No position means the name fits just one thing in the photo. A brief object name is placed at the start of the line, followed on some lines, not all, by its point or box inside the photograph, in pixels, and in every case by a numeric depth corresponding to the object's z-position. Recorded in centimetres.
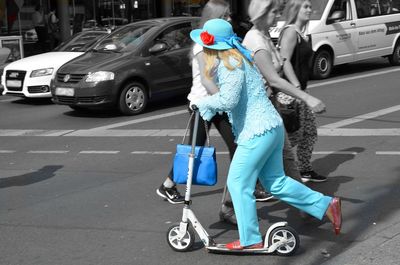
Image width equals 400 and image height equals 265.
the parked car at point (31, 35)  2330
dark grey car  1191
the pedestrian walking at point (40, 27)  2336
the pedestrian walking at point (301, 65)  612
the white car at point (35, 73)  1388
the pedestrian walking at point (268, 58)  485
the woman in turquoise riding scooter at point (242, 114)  455
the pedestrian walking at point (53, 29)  2336
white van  1565
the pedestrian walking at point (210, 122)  548
